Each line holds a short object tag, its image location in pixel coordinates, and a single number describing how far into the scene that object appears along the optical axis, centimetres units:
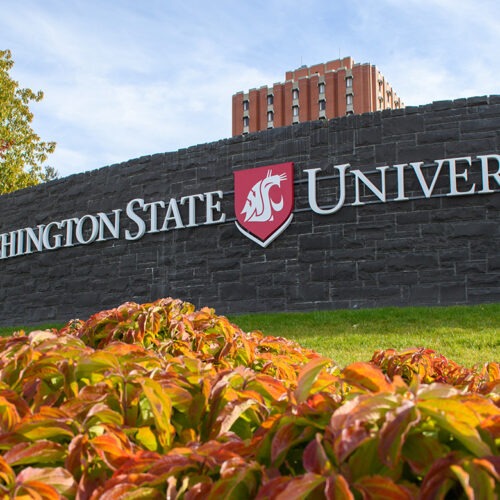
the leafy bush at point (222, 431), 97
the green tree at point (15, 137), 2305
